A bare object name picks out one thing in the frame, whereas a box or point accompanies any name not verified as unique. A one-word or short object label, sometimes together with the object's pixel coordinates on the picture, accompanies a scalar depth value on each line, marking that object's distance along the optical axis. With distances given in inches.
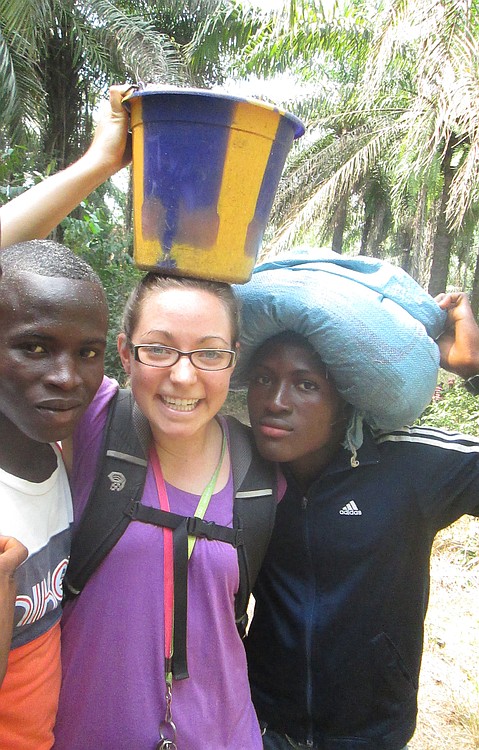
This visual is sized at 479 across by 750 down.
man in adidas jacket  67.9
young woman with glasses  54.9
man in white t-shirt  49.5
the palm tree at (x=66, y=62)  335.0
